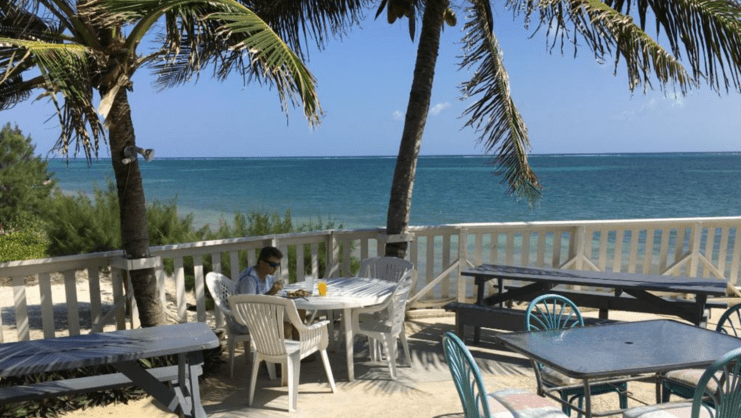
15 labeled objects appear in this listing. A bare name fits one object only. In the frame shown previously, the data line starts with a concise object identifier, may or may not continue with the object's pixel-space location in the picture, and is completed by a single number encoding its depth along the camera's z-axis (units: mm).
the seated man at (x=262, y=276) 4883
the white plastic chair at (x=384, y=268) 5813
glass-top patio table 2951
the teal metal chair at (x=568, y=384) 3592
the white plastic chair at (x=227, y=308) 4938
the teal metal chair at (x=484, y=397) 2755
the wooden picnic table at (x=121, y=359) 3322
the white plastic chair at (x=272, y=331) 4301
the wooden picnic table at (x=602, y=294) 5203
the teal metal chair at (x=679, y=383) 3559
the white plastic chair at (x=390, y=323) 4977
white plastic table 4715
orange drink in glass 4973
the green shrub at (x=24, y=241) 10516
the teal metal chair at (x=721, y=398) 2596
